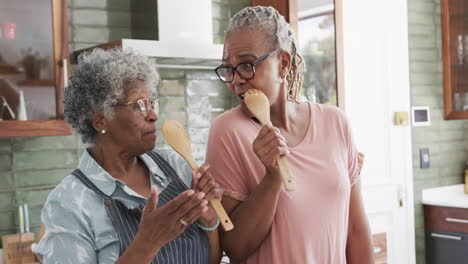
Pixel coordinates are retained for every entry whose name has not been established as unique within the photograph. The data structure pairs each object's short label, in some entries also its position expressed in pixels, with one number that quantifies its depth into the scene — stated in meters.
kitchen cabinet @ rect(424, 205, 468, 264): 3.77
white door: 3.54
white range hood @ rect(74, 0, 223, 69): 2.64
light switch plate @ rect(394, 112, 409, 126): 3.76
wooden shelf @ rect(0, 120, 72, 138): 2.39
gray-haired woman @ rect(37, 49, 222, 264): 1.22
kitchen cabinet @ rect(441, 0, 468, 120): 3.99
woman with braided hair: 1.32
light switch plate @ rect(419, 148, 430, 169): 4.09
